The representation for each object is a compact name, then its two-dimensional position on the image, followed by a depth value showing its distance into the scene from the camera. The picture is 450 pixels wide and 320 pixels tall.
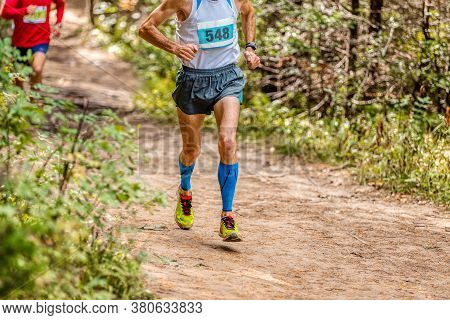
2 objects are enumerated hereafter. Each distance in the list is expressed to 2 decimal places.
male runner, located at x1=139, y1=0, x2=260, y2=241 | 11.62
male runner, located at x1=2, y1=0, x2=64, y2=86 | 18.33
